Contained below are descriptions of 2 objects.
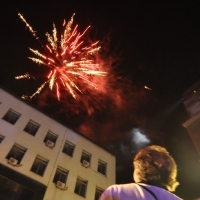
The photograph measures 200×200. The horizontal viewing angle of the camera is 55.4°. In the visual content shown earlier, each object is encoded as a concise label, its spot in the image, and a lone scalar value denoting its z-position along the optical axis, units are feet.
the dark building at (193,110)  47.55
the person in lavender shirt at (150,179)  6.29
